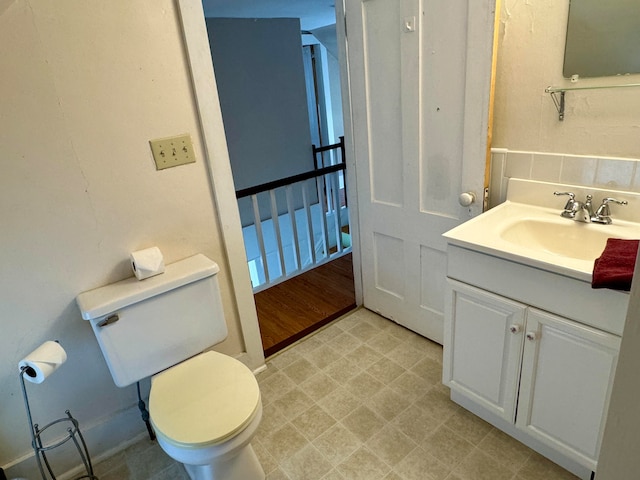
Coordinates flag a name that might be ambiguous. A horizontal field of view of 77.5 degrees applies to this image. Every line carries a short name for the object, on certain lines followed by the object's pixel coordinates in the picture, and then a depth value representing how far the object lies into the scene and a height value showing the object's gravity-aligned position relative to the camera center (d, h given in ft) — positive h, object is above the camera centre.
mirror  4.15 +0.37
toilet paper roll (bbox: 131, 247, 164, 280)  5.03 -1.73
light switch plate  5.17 -0.43
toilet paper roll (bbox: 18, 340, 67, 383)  4.09 -2.29
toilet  4.15 -2.99
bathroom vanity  3.93 -2.47
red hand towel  3.41 -1.61
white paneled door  5.26 -0.58
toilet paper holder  4.47 -3.80
